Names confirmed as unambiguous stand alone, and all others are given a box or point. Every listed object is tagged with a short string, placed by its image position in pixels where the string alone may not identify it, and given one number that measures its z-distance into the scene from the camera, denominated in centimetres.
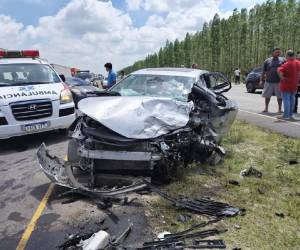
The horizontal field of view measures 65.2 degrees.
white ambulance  474
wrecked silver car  298
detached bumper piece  287
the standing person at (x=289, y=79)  677
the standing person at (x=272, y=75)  744
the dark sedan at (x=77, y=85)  786
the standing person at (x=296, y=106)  742
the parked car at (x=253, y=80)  1329
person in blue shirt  767
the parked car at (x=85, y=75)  2005
